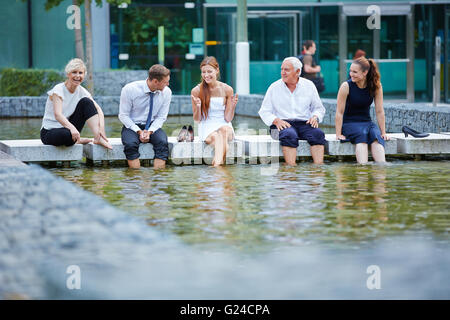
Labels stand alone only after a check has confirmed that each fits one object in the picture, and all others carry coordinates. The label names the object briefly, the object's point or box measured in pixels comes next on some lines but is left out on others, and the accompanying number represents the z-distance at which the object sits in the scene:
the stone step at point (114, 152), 11.52
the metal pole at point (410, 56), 26.70
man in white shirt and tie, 11.38
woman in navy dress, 11.63
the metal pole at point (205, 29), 27.33
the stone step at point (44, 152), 11.45
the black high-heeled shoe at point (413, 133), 12.22
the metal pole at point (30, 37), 27.33
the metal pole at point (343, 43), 26.91
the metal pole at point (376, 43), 26.53
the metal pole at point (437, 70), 20.48
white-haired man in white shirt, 11.79
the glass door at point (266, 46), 26.97
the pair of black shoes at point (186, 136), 11.82
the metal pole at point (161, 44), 26.03
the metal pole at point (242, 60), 23.41
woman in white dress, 11.68
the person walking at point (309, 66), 17.67
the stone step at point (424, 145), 12.15
